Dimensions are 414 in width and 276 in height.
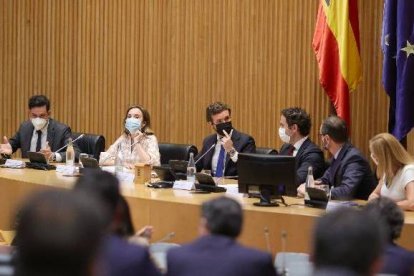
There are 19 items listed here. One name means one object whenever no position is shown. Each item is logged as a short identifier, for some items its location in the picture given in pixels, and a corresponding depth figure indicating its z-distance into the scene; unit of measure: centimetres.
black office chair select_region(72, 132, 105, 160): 1647
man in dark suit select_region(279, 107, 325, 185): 1308
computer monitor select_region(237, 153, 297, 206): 1059
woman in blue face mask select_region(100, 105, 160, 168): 1467
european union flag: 1411
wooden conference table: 968
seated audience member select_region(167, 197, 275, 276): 567
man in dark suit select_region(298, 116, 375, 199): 1155
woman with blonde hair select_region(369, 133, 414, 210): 1048
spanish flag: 1526
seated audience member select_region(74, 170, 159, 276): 573
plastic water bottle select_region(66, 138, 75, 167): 1452
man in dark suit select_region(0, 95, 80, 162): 1692
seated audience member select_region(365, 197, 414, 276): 612
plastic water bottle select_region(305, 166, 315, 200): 1112
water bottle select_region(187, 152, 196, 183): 1251
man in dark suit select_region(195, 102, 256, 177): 1441
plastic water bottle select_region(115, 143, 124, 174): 1354
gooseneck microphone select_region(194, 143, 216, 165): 1442
